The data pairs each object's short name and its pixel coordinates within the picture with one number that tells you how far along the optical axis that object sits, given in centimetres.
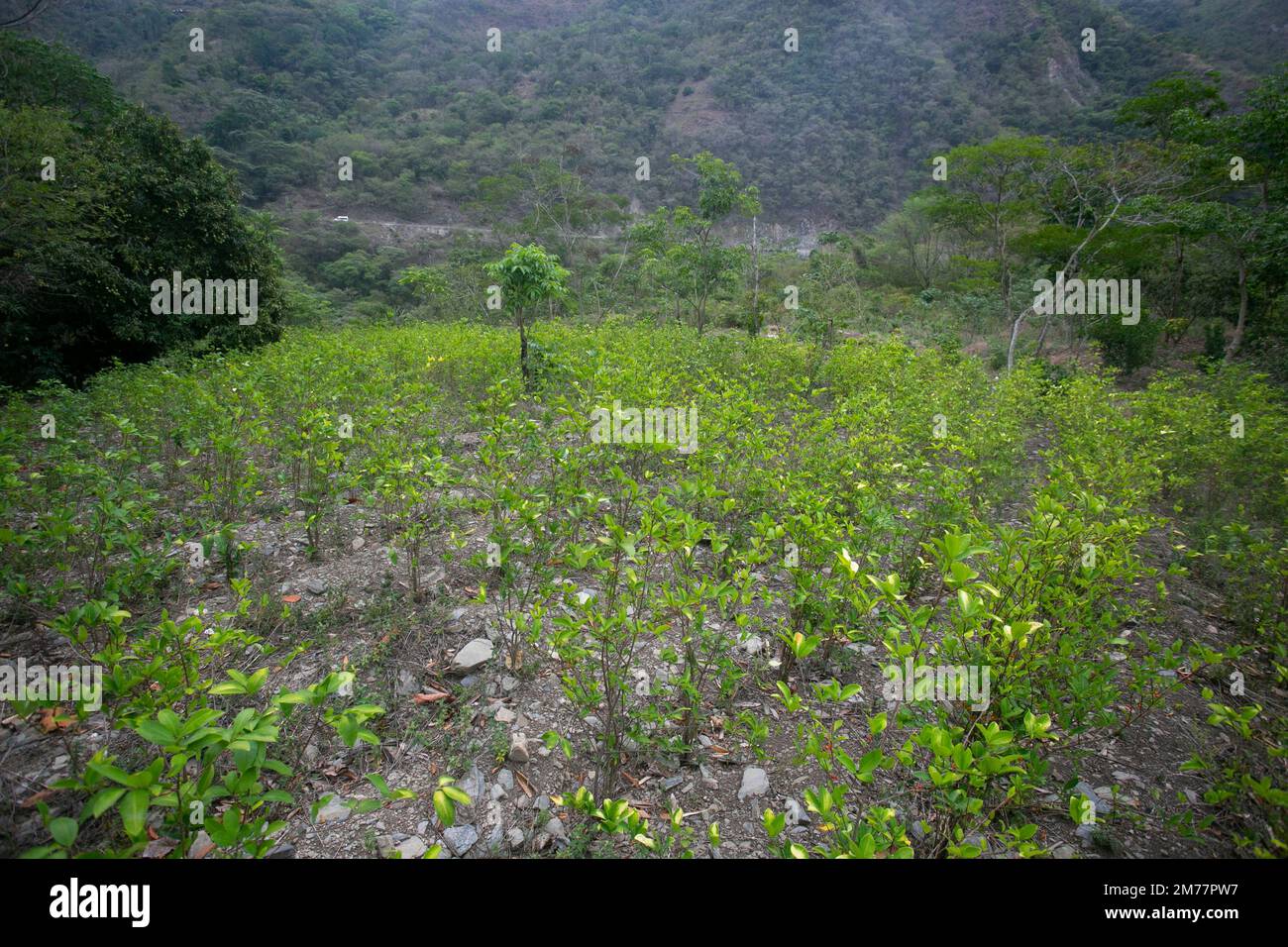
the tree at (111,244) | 764
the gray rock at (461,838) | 191
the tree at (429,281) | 1761
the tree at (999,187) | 1314
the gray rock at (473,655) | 271
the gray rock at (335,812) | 197
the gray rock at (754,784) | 214
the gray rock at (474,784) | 208
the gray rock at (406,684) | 257
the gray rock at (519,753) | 224
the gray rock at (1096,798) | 214
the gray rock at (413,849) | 185
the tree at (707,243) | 1106
